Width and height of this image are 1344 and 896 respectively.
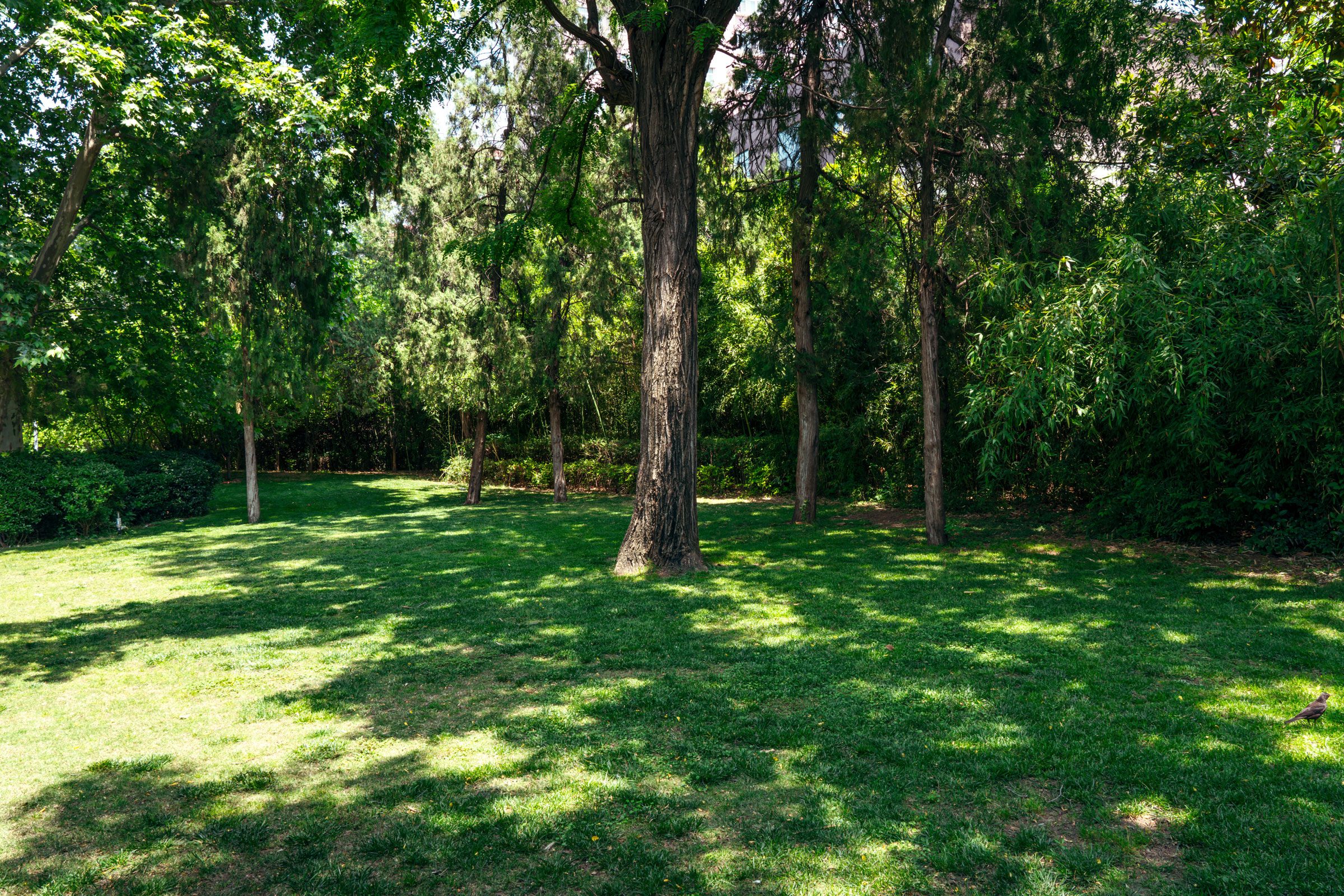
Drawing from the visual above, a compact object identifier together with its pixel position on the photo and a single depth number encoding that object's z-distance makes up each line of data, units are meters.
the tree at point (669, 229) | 8.05
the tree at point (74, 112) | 9.39
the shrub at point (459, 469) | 21.56
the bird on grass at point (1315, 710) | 3.86
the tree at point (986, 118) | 8.49
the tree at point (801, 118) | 10.33
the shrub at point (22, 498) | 11.34
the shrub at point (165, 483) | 13.80
